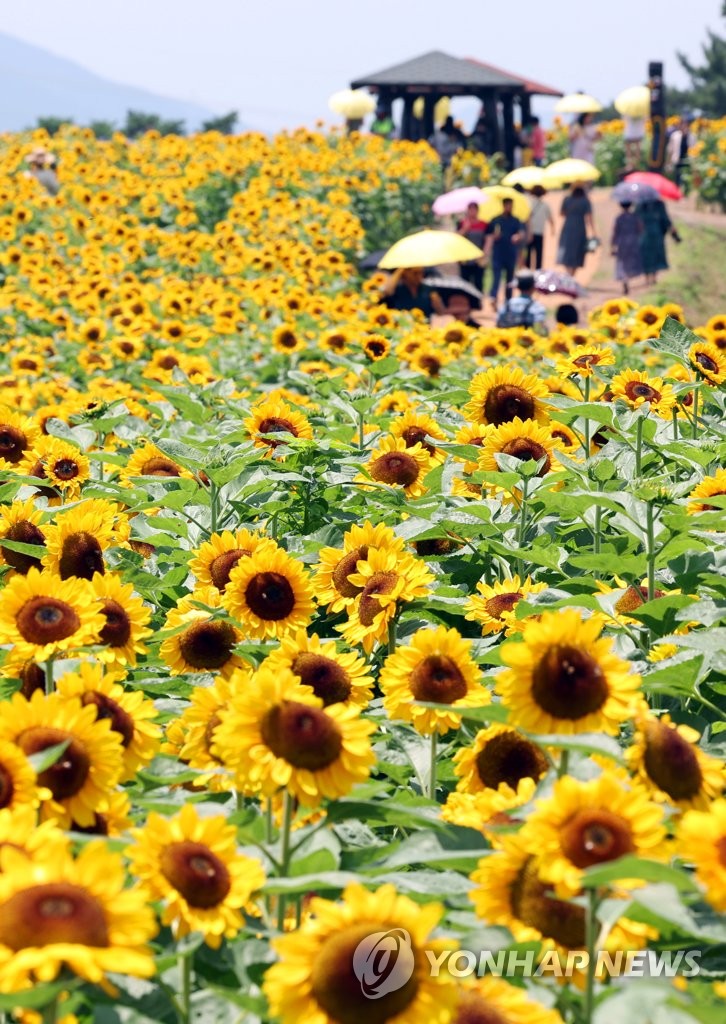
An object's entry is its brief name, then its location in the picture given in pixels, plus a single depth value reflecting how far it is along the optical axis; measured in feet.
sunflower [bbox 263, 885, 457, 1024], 5.13
